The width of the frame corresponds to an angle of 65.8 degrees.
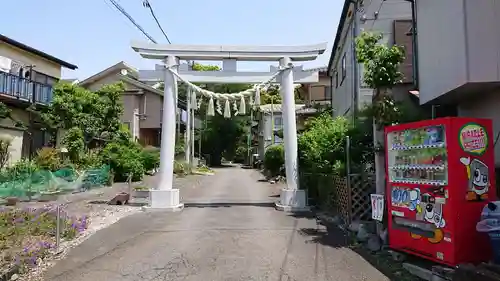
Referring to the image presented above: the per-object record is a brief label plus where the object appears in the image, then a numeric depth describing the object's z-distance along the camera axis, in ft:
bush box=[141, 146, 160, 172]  82.16
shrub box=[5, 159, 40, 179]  50.10
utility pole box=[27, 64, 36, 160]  69.87
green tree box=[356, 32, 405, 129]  24.75
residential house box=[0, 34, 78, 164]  62.28
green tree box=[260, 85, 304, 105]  133.26
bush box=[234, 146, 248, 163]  196.31
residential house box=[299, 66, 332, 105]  87.40
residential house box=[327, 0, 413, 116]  38.86
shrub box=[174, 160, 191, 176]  90.84
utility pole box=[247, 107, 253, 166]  170.17
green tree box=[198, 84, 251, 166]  156.46
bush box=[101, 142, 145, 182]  69.36
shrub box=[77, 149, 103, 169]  66.54
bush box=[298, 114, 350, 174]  35.22
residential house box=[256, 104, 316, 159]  125.64
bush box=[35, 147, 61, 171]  59.47
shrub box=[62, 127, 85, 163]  66.33
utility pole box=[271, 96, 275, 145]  119.42
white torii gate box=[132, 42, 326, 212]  40.09
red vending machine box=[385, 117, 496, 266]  17.62
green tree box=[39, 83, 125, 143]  69.53
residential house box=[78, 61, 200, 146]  107.86
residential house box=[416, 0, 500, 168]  21.97
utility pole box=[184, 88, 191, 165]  101.44
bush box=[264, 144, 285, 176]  82.10
